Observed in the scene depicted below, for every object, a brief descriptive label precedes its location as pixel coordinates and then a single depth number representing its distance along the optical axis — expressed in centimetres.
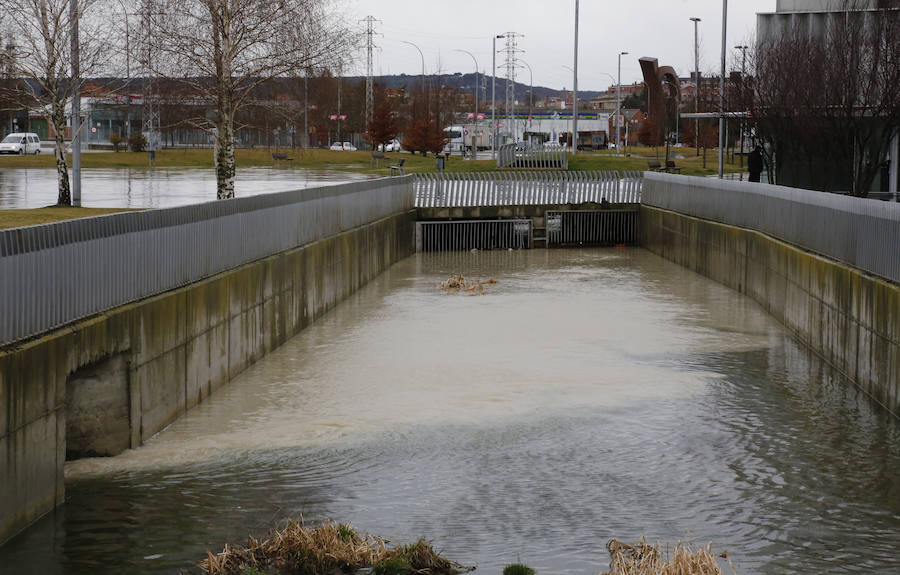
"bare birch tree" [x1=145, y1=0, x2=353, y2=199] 3097
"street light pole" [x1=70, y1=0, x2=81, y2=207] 3136
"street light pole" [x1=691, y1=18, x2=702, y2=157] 7388
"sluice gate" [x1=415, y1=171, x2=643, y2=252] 4131
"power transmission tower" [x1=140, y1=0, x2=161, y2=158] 3109
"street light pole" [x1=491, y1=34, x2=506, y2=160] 9211
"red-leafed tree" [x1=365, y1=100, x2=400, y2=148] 9344
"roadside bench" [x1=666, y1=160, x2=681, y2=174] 6624
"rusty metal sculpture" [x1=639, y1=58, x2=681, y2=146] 8700
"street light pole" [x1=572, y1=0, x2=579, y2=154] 7720
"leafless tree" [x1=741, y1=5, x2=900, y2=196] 3288
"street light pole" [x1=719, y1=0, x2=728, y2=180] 4320
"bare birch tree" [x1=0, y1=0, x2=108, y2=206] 3356
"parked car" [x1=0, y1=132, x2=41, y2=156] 9050
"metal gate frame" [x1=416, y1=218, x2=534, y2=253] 4144
